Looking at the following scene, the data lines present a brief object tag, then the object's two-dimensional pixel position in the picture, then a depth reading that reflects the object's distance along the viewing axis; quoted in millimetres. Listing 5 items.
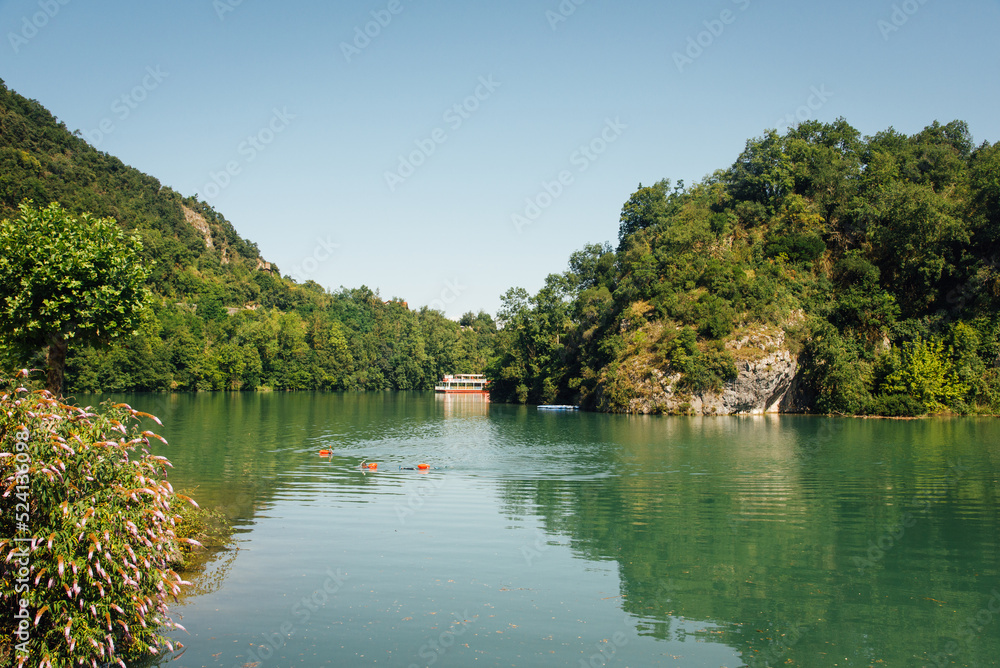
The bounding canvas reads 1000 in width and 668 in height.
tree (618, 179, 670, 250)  106375
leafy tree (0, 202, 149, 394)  20703
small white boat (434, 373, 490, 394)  161750
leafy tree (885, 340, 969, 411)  69125
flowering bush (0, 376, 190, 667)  9055
